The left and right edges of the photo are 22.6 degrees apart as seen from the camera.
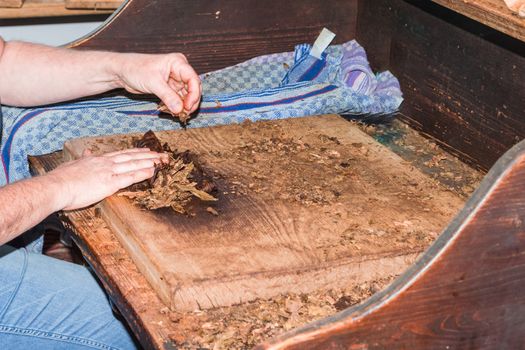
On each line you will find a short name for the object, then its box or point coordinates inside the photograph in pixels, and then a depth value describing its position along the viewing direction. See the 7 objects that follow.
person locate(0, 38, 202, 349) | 1.97
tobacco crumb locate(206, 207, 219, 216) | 1.97
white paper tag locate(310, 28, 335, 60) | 2.61
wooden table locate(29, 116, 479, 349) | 1.76
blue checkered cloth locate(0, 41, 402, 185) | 2.31
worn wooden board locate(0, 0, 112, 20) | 3.20
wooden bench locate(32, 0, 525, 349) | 1.66
